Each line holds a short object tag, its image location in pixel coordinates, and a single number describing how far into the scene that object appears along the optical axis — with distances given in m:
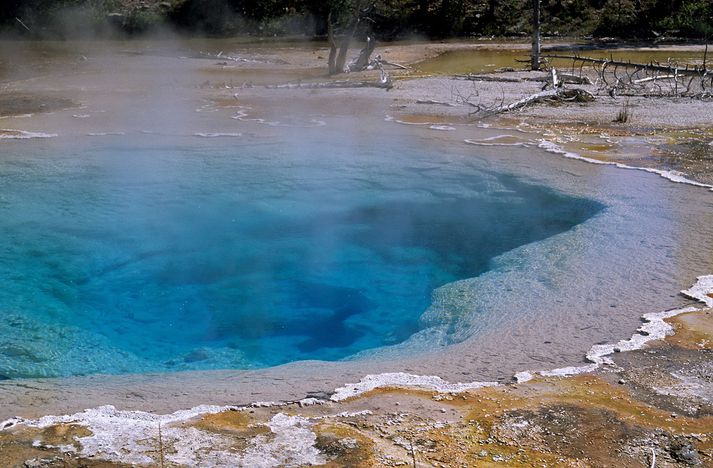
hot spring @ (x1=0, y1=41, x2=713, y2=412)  4.38
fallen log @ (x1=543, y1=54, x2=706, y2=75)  13.11
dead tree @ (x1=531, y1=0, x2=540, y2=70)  16.45
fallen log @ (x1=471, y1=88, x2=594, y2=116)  11.51
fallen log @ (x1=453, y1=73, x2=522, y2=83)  14.52
